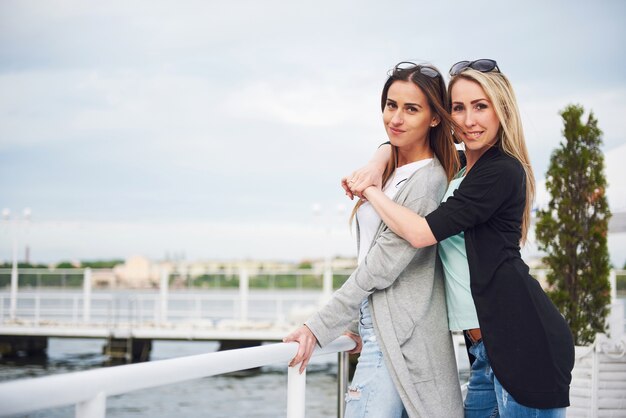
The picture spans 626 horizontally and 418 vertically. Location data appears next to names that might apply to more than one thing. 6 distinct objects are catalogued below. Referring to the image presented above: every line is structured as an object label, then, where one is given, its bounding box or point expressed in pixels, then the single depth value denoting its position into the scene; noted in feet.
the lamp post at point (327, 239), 58.89
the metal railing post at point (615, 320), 17.37
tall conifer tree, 17.03
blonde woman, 5.15
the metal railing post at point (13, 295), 61.77
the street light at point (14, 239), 62.13
